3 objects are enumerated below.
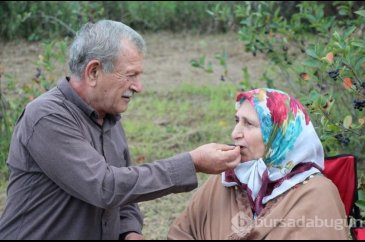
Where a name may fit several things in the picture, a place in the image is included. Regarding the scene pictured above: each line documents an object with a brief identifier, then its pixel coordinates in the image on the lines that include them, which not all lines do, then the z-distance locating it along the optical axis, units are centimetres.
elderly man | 271
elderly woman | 272
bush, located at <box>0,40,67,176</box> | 520
